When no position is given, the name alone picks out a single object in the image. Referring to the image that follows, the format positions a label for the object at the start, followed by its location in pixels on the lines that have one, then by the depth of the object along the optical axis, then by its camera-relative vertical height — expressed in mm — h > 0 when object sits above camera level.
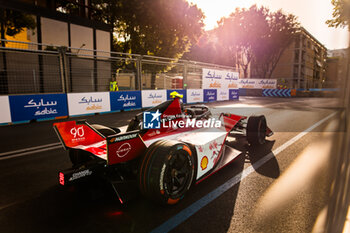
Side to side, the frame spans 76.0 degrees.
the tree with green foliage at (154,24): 15891 +5122
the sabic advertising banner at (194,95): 14312 -300
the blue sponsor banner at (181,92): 12770 -120
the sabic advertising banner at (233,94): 18677 -257
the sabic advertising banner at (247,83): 31641 +1123
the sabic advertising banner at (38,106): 7462 -551
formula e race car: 2445 -748
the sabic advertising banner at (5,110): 7156 -614
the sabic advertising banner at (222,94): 17297 -245
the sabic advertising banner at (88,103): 8953 -492
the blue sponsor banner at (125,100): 10375 -437
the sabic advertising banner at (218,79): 15837 +933
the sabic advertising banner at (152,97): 11687 -334
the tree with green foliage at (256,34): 27188 +7212
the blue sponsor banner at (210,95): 15734 -284
